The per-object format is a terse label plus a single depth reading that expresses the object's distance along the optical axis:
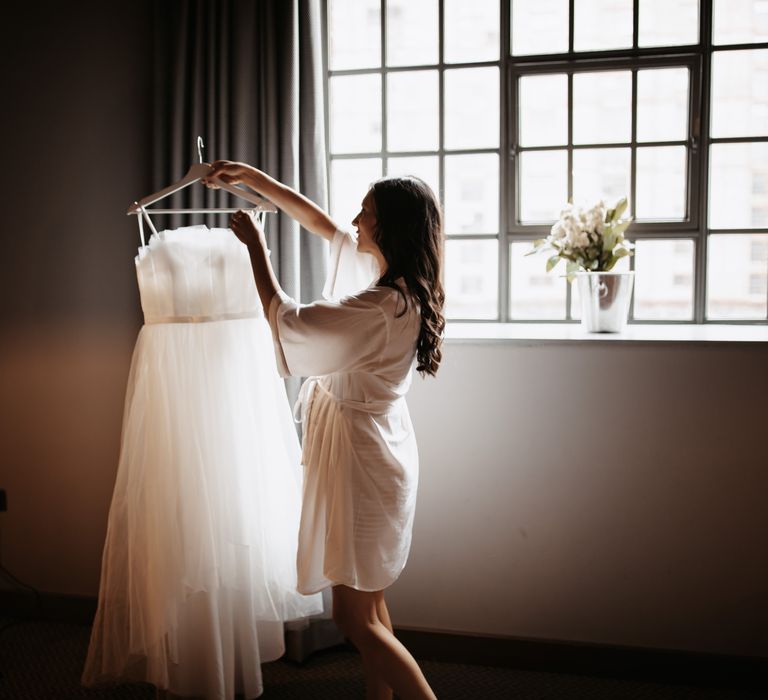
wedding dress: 1.99
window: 2.54
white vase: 2.39
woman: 1.76
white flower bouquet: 2.38
